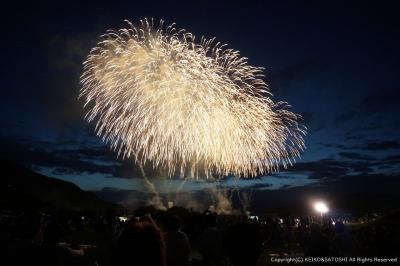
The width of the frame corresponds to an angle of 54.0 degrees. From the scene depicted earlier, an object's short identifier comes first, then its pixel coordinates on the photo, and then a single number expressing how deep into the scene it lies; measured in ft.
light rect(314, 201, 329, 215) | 94.68
